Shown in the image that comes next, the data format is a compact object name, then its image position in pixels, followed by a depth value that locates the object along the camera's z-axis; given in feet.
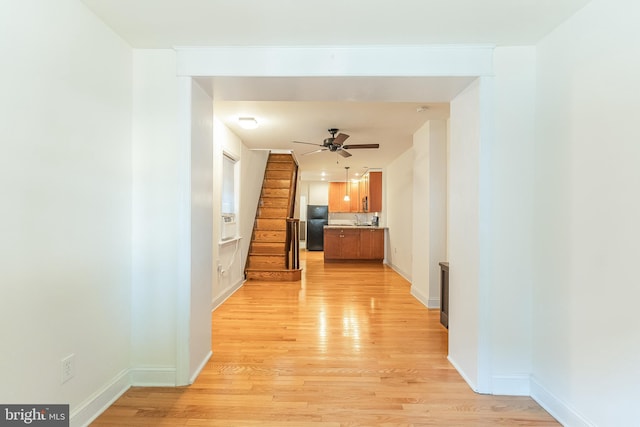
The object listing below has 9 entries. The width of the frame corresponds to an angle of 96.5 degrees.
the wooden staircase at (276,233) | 17.38
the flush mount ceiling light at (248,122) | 12.07
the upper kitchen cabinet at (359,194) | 25.68
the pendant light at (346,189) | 28.89
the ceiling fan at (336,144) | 13.28
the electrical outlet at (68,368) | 4.93
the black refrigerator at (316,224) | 32.27
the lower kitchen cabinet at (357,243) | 24.18
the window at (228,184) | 14.56
